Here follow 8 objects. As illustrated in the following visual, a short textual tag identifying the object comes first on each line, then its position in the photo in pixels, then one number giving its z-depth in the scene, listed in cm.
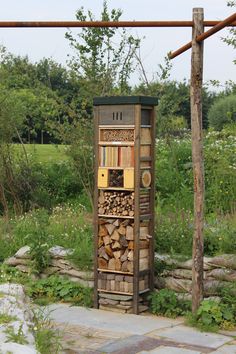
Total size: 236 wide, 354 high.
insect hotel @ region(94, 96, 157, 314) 836
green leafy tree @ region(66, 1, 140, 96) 1348
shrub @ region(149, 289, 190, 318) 822
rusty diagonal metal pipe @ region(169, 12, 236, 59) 694
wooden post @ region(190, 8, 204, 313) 776
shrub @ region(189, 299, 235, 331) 762
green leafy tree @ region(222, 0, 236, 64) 1316
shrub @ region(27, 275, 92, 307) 888
